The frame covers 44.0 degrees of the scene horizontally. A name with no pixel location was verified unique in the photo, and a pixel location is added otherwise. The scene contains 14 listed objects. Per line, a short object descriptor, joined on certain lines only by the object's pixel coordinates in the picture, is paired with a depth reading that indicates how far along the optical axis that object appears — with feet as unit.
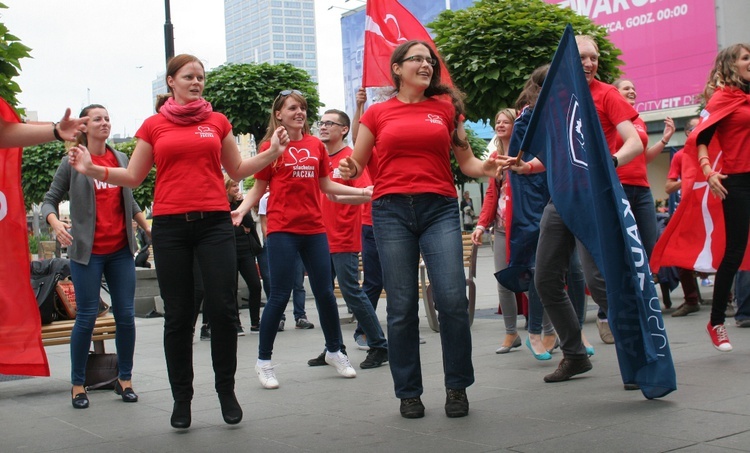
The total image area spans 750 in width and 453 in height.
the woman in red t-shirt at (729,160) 21.21
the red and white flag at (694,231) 23.67
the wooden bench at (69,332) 22.43
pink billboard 113.09
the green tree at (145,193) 118.52
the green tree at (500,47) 38.93
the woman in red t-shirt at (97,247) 19.92
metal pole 52.95
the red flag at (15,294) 14.84
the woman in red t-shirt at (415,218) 16.70
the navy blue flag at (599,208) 15.81
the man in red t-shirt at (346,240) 23.89
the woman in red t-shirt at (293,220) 21.62
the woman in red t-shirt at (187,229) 16.43
